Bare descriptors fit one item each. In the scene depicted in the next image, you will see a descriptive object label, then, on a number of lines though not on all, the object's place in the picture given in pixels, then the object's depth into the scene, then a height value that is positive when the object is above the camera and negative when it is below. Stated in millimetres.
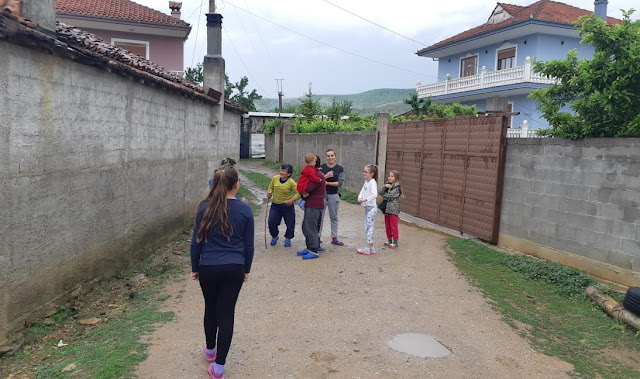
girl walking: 3641 -870
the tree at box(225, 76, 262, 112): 46156 +4781
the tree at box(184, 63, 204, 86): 44375 +6416
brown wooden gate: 8633 -367
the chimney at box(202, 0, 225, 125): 12398 +2067
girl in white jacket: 7930 -903
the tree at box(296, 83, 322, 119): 31453 +2667
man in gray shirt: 8227 -720
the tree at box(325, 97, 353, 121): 30578 +2779
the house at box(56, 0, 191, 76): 18266 +4584
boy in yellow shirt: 8094 -911
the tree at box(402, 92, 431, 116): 19328 +2083
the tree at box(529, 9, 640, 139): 6340 +1104
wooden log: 5038 -1695
